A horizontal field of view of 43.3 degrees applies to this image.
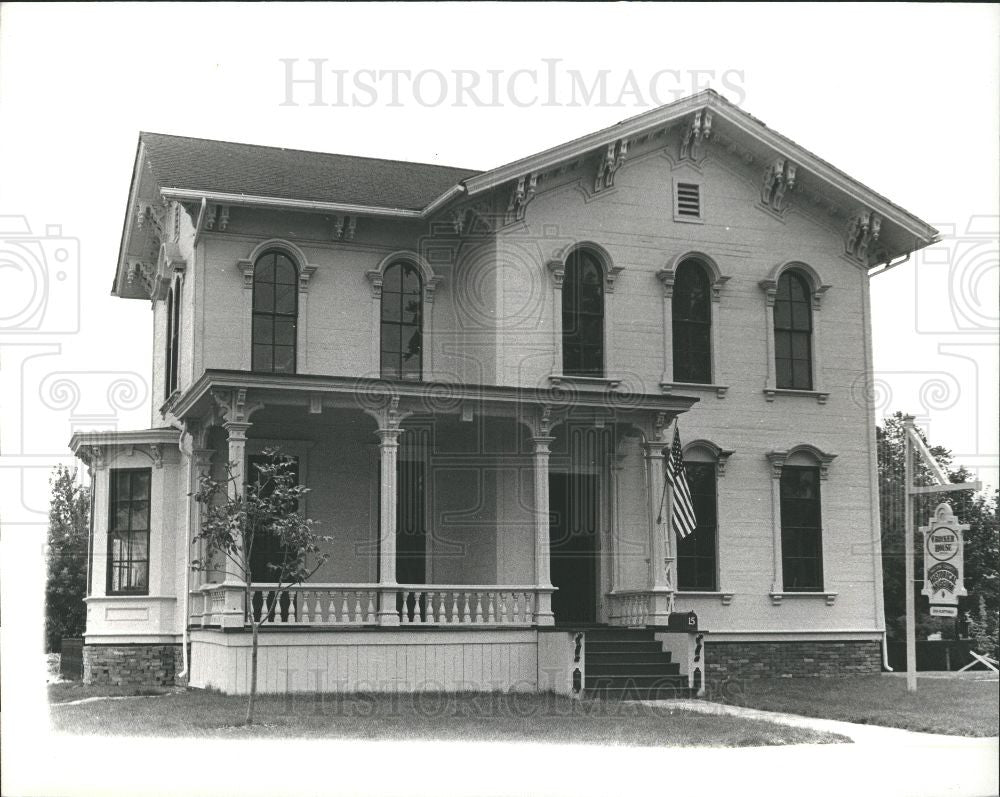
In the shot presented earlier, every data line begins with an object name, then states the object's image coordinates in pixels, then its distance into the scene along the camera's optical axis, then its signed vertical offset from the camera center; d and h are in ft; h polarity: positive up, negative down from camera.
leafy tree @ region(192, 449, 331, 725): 46.47 +0.44
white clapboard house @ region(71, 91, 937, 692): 61.11 +7.70
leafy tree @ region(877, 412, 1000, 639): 80.28 +0.10
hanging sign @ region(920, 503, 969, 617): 50.83 -1.00
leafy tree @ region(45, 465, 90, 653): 74.28 -1.35
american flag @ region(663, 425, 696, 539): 58.65 +2.19
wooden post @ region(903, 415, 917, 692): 54.60 -2.09
